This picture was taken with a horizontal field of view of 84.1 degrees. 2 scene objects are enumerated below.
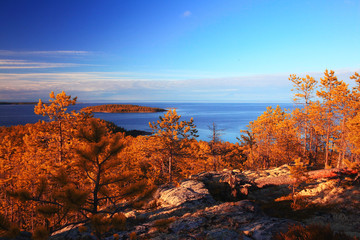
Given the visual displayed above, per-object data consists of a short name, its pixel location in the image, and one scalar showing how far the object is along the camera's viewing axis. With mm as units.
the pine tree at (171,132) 26297
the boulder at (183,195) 12633
